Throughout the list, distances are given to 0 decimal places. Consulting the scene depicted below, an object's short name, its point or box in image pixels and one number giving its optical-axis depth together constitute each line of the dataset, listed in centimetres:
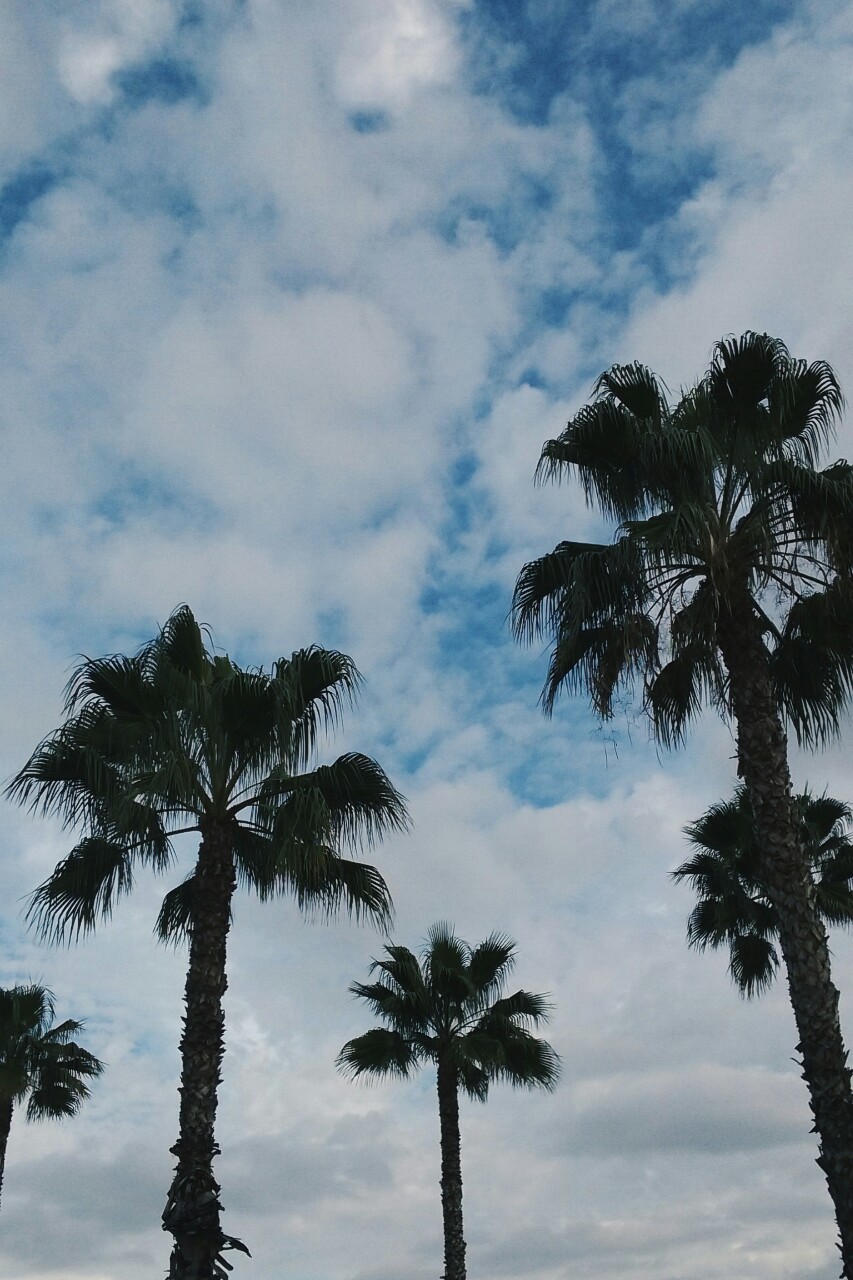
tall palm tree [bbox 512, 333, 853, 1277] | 1191
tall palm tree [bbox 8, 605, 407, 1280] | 1358
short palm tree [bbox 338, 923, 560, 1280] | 2302
